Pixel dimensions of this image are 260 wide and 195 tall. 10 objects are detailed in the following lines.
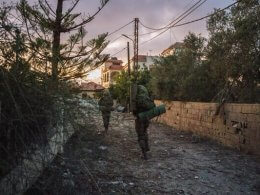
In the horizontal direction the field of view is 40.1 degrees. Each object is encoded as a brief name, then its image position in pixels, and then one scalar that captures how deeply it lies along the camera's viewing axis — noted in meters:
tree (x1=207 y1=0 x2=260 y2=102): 11.87
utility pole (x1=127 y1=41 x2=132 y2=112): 30.30
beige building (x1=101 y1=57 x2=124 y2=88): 64.53
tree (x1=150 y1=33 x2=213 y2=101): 15.45
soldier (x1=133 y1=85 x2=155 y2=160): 7.93
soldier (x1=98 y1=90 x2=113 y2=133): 11.08
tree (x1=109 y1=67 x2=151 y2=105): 29.65
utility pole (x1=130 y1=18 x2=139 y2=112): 27.30
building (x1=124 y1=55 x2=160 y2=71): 62.44
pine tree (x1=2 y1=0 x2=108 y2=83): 3.74
